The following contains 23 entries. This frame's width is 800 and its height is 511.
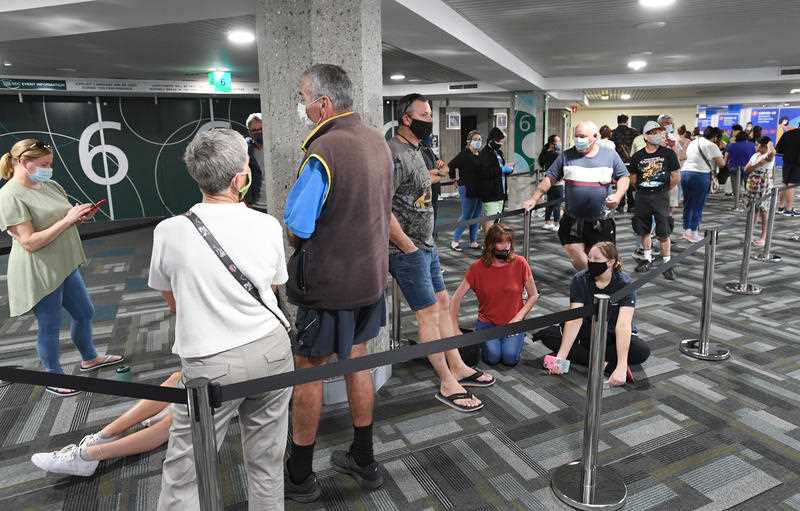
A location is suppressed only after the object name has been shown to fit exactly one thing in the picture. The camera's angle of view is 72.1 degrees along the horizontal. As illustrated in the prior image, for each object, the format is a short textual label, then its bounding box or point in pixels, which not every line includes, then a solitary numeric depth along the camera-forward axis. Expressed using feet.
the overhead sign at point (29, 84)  31.24
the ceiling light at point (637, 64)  31.65
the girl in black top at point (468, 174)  22.79
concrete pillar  9.20
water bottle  11.81
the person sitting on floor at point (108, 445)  7.95
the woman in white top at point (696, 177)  23.08
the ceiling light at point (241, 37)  21.28
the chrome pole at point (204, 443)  4.74
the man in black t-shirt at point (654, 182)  18.81
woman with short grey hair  5.02
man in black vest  6.42
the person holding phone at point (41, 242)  9.92
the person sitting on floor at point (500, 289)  11.80
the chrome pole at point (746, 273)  16.93
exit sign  32.50
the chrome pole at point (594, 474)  6.93
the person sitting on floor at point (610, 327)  10.74
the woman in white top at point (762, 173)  24.04
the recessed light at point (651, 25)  20.34
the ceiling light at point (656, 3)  17.24
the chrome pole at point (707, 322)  11.77
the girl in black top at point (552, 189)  29.63
